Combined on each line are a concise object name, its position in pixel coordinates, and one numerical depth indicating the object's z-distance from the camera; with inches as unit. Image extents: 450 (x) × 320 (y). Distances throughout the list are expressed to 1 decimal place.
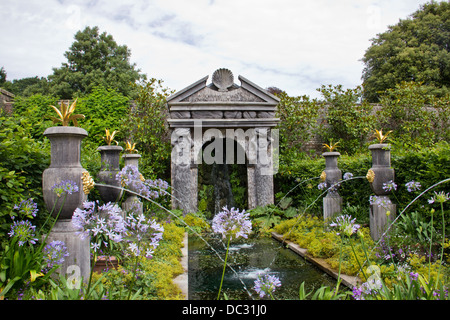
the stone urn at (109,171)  179.0
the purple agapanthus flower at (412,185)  139.2
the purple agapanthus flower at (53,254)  96.9
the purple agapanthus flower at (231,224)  68.9
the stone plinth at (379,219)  179.7
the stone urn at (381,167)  183.8
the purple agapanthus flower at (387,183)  172.9
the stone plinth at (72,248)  110.4
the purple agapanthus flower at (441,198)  80.1
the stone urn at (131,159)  230.7
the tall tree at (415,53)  692.1
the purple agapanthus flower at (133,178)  126.1
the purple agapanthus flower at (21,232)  96.5
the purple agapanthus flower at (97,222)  71.4
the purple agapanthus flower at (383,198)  165.4
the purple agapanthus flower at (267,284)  68.8
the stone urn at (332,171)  243.4
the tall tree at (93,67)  793.6
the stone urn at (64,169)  113.6
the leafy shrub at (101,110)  409.1
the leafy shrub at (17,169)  113.0
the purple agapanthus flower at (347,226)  72.2
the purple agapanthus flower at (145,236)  69.1
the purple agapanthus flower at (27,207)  104.4
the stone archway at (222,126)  329.7
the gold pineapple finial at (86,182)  117.1
